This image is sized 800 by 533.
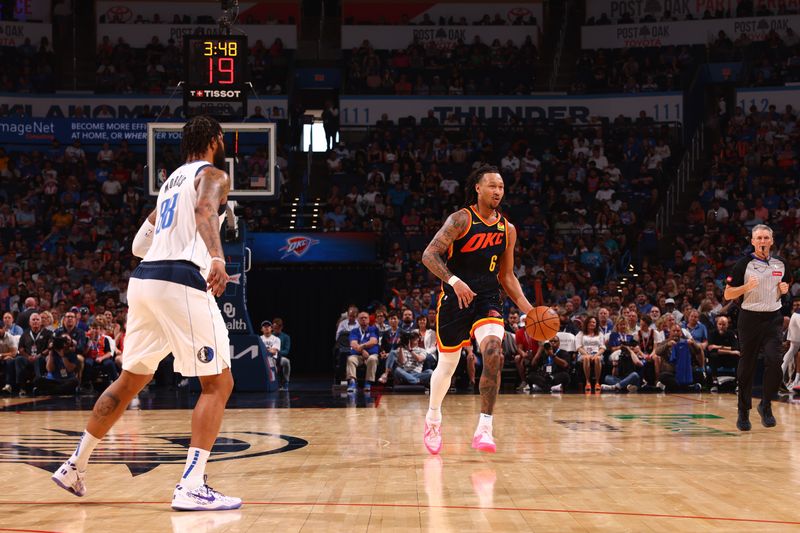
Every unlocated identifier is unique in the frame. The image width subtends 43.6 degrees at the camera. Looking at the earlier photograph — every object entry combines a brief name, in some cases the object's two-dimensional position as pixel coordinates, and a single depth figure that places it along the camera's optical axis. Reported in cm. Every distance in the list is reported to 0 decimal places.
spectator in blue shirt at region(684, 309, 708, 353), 1755
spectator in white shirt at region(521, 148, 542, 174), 2559
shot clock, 1519
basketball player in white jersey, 562
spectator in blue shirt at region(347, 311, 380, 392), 1784
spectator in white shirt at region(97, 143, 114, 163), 2578
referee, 1017
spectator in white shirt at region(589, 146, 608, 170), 2567
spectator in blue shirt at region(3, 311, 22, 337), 1736
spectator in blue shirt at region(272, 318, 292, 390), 1831
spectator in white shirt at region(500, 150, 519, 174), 2547
